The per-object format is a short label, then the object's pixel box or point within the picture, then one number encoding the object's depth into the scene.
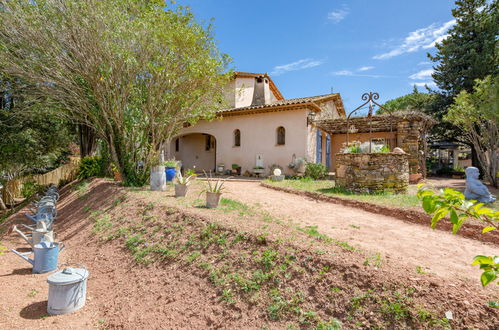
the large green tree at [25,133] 11.65
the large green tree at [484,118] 10.86
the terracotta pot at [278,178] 12.37
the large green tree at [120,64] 7.73
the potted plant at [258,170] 14.69
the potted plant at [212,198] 6.18
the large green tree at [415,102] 21.34
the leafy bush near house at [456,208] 1.31
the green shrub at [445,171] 19.98
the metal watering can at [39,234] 5.83
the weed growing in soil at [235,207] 5.91
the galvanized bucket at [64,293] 3.81
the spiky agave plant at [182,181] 7.57
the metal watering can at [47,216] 6.87
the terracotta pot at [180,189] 7.60
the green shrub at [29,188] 15.99
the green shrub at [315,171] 13.04
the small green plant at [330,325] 2.66
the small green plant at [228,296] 3.36
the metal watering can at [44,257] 5.11
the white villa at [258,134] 14.13
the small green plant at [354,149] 9.18
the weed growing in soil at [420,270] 3.02
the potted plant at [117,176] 11.89
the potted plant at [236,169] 15.91
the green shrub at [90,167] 14.81
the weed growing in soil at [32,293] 4.36
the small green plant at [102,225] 6.70
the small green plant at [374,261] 3.22
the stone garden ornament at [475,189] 6.97
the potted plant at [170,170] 10.62
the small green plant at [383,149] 9.09
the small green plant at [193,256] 4.33
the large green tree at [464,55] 17.91
